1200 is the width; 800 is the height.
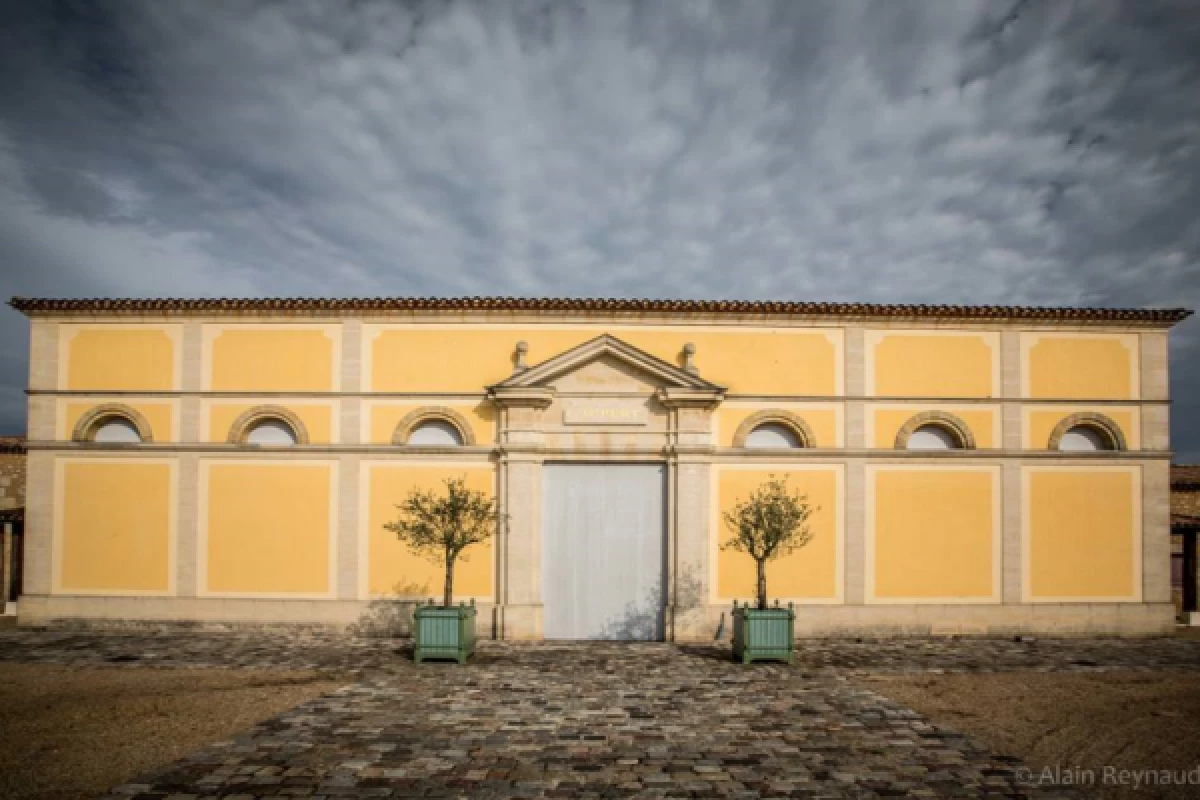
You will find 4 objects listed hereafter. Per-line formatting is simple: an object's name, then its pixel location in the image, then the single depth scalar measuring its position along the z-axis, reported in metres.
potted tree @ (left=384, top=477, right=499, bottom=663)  11.80
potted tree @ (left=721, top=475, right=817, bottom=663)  11.91
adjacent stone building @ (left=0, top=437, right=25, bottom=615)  15.89
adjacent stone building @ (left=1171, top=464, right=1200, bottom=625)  15.83
